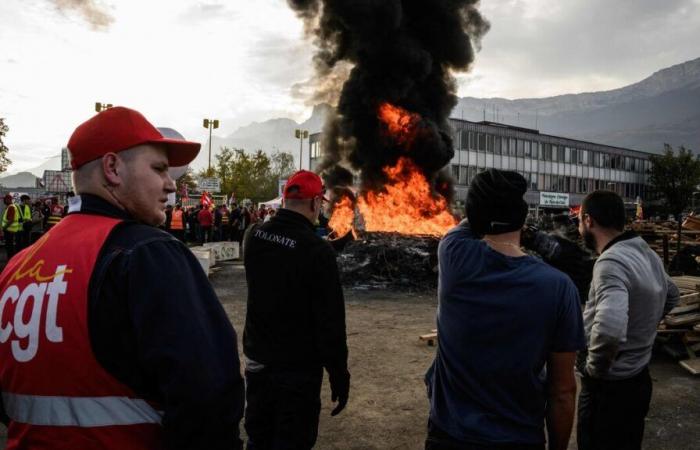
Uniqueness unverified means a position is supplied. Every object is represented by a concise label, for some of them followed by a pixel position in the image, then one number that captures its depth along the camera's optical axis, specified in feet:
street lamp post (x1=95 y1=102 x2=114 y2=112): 82.58
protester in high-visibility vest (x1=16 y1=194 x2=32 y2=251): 48.62
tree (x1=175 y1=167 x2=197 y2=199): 165.98
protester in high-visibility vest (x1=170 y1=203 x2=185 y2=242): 61.31
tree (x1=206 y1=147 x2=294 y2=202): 175.11
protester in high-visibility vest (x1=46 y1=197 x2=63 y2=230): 63.75
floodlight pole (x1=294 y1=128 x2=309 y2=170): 153.63
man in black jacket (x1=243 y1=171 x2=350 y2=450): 9.57
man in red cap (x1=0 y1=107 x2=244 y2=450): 4.50
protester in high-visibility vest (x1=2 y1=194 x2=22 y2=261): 47.57
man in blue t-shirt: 6.34
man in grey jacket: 8.37
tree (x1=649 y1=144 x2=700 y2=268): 177.78
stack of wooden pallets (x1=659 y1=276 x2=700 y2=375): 20.98
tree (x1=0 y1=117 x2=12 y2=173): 98.99
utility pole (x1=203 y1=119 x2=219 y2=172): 149.09
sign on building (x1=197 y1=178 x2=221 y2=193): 92.94
